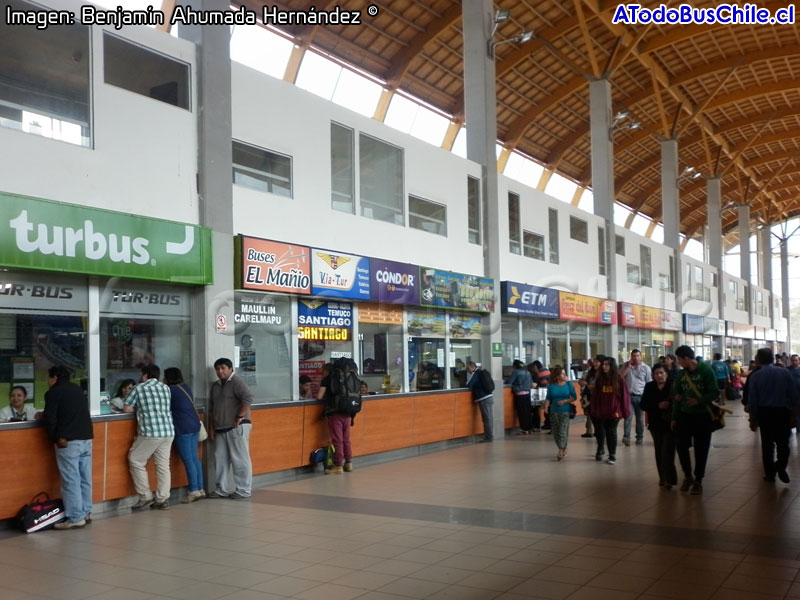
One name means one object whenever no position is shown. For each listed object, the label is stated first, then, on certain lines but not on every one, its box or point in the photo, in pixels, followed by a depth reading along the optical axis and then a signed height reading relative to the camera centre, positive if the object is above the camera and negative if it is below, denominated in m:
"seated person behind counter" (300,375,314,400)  10.41 -0.56
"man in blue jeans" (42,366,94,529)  6.91 -0.71
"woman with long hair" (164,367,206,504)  8.20 -0.79
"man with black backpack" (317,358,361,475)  10.05 -0.68
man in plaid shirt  7.77 -0.83
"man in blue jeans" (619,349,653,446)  13.12 -0.67
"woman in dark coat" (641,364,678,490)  8.53 -0.95
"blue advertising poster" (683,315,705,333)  26.62 +0.46
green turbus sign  6.92 +1.07
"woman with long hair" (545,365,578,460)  11.23 -0.92
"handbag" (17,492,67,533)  6.75 -1.40
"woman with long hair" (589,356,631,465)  10.62 -0.85
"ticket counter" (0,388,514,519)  6.93 -1.11
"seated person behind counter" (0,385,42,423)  7.11 -0.50
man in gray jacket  8.54 -0.91
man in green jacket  8.14 -0.77
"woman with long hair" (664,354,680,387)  11.71 -0.47
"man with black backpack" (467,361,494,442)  13.75 -0.84
